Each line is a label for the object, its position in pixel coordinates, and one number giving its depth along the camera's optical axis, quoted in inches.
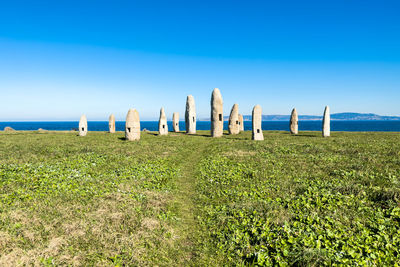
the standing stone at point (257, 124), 1160.2
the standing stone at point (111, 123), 1615.4
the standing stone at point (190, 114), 1524.4
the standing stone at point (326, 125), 1293.1
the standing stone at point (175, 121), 1772.0
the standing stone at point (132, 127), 1151.6
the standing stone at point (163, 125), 1444.1
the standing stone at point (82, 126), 1398.9
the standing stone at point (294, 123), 1523.1
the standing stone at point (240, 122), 1777.6
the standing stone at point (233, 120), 1517.0
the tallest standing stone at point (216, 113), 1322.6
